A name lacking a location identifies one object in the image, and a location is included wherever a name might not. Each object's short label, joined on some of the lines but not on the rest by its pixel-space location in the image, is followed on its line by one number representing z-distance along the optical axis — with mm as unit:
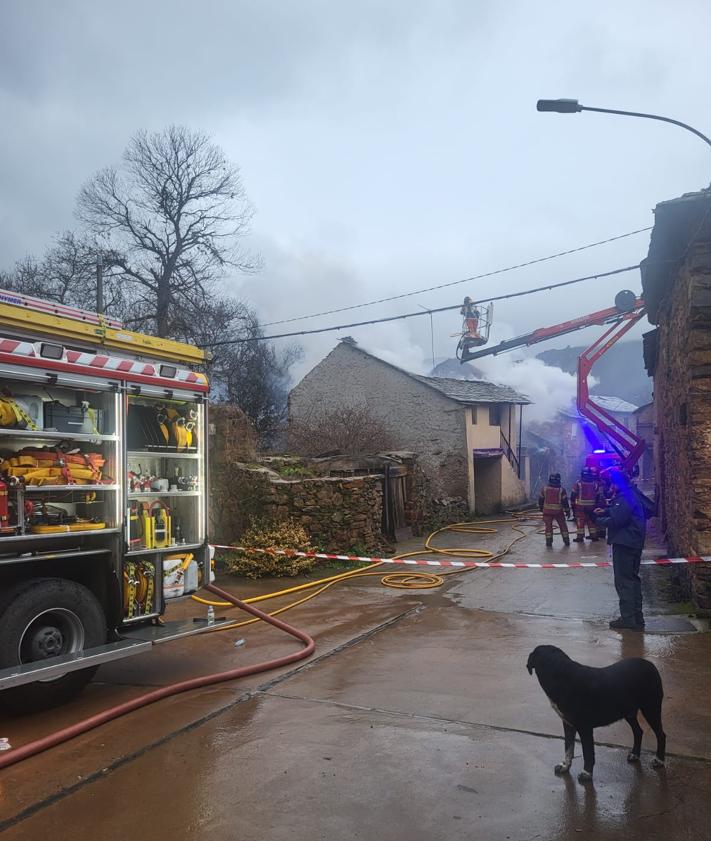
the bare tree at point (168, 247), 26000
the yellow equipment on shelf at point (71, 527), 5324
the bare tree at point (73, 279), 24562
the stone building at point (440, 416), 23734
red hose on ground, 4492
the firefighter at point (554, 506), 15141
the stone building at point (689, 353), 8031
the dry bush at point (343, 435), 19734
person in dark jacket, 7688
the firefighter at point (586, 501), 16078
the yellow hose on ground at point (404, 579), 9586
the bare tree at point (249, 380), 27812
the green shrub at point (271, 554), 11605
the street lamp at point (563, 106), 8625
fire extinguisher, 5027
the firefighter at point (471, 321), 24375
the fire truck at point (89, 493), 5195
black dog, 4027
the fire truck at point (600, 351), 17312
